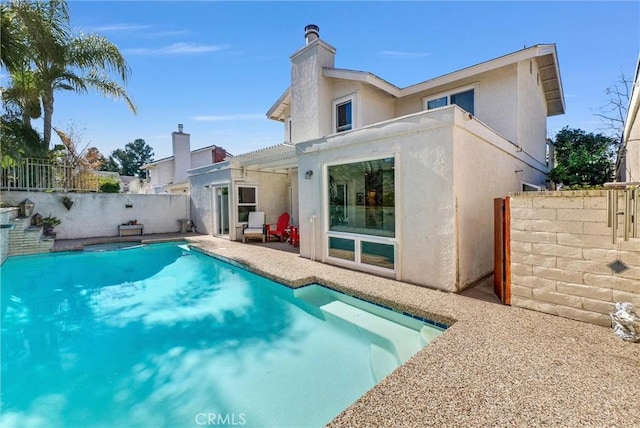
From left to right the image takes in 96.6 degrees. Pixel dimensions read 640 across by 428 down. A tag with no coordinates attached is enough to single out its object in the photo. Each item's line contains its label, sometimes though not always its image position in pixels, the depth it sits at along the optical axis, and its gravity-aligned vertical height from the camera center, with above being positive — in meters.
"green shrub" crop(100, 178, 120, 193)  18.31 +1.52
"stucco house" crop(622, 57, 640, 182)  6.69 +1.85
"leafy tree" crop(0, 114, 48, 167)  12.12 +3.47
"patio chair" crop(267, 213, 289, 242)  14.09 -1.12
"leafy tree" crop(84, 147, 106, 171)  22.05 +4.46
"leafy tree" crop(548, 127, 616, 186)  12.46 +1.42
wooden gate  5.43 -0.97
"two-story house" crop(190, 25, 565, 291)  6.36 +1.31
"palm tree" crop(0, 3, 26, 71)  6.98 +4.17
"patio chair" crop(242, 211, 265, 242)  14.08 -0.97
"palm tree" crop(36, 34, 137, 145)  14.32 +7.42
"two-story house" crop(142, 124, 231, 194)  24.55 +4.55
